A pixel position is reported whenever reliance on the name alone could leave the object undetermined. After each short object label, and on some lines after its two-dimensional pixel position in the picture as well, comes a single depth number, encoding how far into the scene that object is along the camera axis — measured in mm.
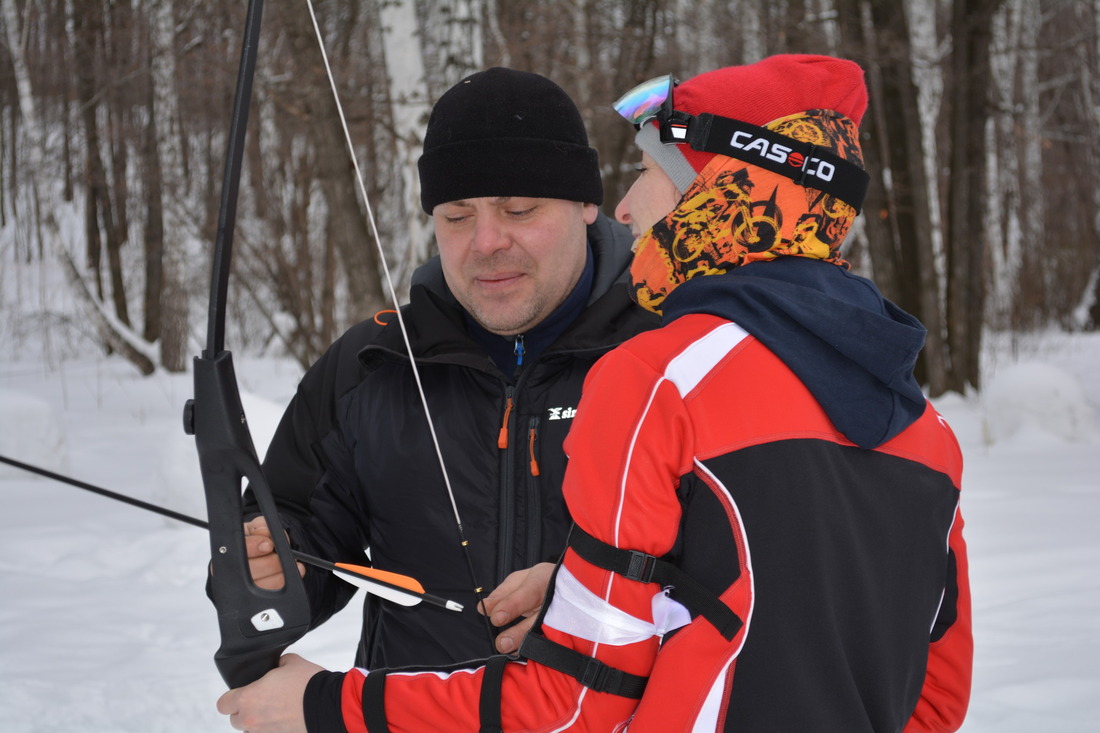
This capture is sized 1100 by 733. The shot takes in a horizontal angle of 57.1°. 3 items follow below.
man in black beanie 1955
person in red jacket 1200
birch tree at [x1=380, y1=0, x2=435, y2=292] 5957
